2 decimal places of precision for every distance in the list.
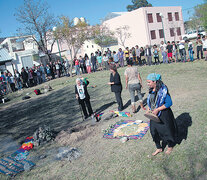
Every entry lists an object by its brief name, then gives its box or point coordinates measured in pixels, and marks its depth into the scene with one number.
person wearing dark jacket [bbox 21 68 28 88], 18.89
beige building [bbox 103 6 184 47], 39.53
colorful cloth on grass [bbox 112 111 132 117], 7.17
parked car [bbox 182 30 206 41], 40.84
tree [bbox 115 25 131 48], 39.86
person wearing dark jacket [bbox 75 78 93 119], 7.46
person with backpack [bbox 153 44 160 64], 16.72
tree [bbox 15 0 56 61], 22.50
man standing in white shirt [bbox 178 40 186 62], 15.46
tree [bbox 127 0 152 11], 79.09
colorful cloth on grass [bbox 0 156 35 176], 4.97
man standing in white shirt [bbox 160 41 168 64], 16.58
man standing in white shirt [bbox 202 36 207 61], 14.20
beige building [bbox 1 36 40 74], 34.34
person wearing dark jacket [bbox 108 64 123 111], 7.23
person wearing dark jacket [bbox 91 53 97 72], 20.02
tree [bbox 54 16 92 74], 21.38
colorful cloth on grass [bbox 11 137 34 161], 5.68
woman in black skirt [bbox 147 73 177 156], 3.98
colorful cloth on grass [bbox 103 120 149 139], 5.59
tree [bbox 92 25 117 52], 37.53
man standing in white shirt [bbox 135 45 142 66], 17.98
